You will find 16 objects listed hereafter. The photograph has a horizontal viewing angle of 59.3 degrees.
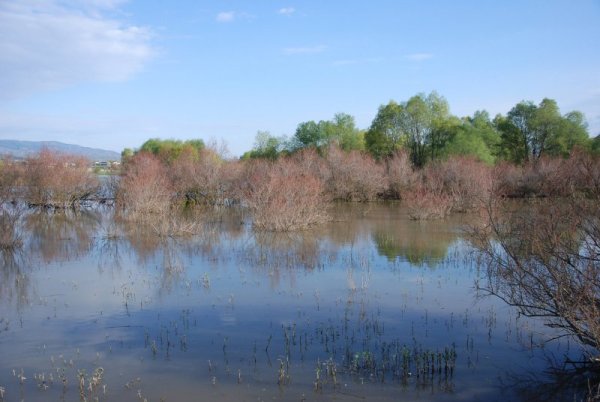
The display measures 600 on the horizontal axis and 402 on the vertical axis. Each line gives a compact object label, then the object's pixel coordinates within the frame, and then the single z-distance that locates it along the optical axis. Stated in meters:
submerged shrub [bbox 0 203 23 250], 17.11
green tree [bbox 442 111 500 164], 42.72
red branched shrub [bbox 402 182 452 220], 24.48
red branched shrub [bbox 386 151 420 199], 36.72
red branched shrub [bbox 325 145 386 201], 36.03
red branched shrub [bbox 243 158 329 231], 21.47
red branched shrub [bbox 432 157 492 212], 27.02
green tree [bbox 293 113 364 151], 60.12
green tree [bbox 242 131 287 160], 64.25
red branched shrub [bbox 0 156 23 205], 32.62
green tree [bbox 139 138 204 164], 44.50
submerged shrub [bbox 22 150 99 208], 32.47
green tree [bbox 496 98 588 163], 49.31
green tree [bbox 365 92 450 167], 51.81
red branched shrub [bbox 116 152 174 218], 26.08
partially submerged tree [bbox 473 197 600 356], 6.57
